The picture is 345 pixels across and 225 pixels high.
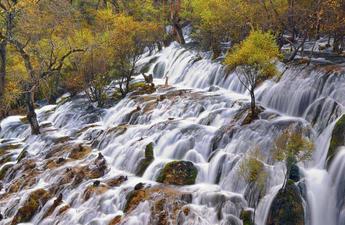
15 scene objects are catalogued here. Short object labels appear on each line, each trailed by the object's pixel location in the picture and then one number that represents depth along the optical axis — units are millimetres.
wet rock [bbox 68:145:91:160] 24425
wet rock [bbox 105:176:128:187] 20397
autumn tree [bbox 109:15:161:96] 32500
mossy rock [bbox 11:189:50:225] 19938
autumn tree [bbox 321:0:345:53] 25453
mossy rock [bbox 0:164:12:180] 24864
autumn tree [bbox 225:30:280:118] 21391
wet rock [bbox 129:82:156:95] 33219
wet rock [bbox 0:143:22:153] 29538
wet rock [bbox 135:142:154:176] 21203
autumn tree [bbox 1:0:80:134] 29864
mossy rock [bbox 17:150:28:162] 26547
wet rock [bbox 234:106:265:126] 22234
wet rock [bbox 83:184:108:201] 19812
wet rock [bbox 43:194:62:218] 19662
